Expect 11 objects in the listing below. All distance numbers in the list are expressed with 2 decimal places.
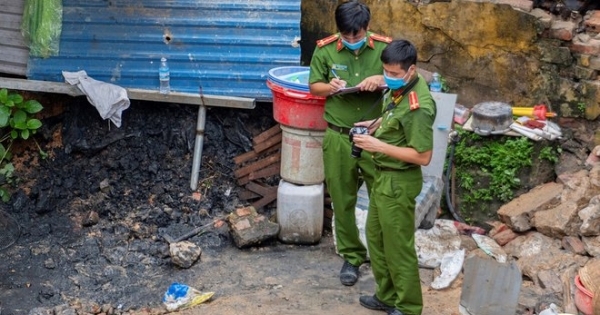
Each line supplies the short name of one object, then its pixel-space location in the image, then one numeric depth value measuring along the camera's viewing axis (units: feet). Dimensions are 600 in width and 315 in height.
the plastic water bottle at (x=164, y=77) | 26.78
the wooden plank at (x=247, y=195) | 27.04
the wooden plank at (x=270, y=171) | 26.78
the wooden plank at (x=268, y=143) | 26.78
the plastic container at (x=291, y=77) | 23.88
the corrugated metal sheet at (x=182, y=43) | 26.84
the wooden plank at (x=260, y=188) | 26.78
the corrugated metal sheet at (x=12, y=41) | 27.12
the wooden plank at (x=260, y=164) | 26.81
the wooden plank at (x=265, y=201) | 26.78
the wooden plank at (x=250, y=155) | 26.99
